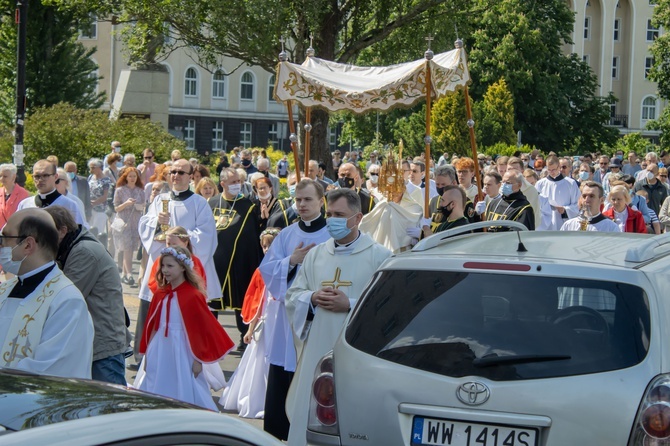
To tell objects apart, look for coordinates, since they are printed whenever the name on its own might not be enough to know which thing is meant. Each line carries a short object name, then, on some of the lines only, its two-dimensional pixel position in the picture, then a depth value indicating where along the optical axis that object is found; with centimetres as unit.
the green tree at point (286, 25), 2438
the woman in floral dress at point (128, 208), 1580
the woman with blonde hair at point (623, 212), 1181
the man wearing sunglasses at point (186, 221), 1099
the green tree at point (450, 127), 4306
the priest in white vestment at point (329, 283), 629
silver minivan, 413
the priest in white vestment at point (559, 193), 1652
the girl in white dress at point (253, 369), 882
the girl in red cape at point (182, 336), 773
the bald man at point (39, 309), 490
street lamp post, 2056
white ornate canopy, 1258
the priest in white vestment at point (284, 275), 754
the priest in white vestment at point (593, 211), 1023
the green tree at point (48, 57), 4078
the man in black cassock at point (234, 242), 1195
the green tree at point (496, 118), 4959
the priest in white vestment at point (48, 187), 947
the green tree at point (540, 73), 5491
